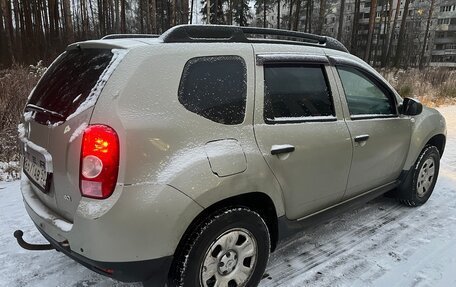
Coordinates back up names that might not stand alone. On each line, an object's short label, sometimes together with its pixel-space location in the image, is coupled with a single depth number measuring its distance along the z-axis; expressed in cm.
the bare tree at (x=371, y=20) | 2367
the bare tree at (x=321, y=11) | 2654
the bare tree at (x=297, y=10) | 3341
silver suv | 203
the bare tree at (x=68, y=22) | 1543
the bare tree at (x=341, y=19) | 2914
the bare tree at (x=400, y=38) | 2977
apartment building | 4711
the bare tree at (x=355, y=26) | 3468
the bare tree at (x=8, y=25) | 1816
